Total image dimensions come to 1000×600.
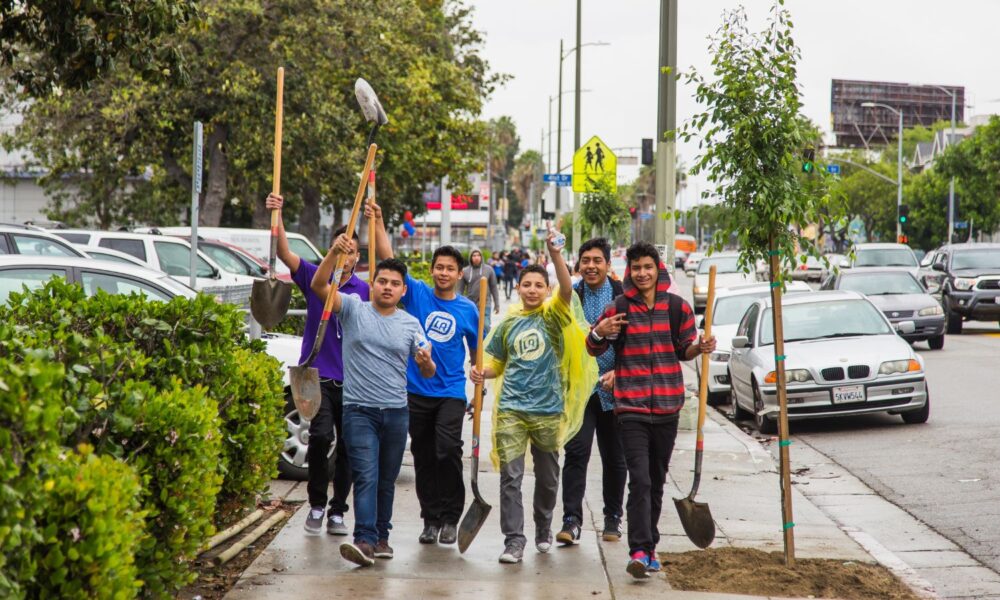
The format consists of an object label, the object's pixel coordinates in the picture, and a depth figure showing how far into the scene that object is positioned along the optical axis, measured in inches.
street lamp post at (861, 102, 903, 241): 2549.2
